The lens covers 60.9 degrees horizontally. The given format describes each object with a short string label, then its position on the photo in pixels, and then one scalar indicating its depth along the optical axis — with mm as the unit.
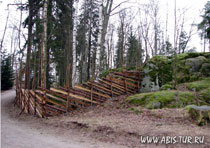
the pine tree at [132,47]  24906
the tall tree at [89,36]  20219
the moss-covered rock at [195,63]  12102
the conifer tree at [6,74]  23250
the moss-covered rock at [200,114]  5949
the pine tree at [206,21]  14015
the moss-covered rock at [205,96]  8727
